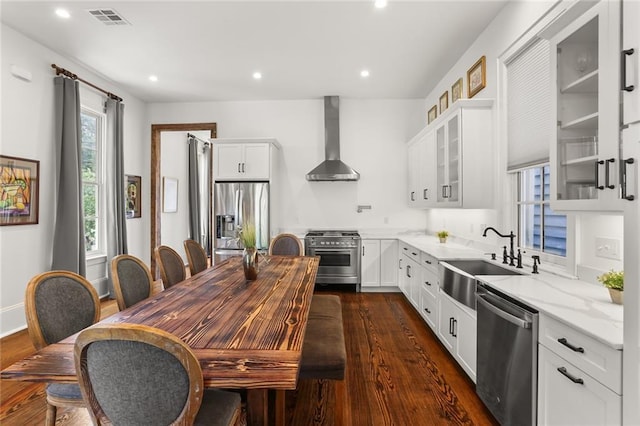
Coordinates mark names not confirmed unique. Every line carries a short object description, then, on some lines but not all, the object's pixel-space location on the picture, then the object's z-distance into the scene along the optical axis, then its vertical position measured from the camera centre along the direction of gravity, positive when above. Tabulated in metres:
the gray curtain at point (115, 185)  4.42 +0.38
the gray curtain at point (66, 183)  3.61 +0.33
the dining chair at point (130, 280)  1.87 -0.43
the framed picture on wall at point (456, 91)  3.77 +1.49
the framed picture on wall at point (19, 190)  3.14 +0.23
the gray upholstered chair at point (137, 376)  0.88 -0.48
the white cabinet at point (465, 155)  3.07 +0.59
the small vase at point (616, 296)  1.48 -0.40
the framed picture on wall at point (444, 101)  4.18 +1.51
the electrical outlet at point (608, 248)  1.75 -0.20
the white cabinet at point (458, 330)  2.22 -0.94
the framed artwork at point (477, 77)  3.19 +1.43
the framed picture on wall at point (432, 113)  4.65 +1.51
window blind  2.33 +0.85
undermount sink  2.24 -0.51
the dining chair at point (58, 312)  1.36 -0.47
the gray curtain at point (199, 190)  7.04 +0.51
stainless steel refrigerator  4.81 +0.00
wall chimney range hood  4.95 +0.96
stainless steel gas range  4.78 -0.66
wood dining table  1.02 -0.48
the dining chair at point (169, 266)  2.41 -0.43
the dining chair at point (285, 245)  3.63 -0.38
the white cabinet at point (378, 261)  4.78 -0.74
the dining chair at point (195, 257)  2.87 -0.42
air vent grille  2.90 +1.85
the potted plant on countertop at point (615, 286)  1.48 -0.35
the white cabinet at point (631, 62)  1.15 +0.56
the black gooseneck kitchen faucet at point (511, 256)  2.43 -0.34
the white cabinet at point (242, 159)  4.86 +0.82
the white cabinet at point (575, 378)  1.13 -0.67
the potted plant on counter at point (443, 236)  4.04 -0.30
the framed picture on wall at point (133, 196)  5.03 +0.26
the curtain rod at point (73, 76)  3.64 +1.65
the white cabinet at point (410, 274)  3.71 -0.78
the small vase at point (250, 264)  2.16 -0.36
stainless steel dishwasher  1.54 -0.79
